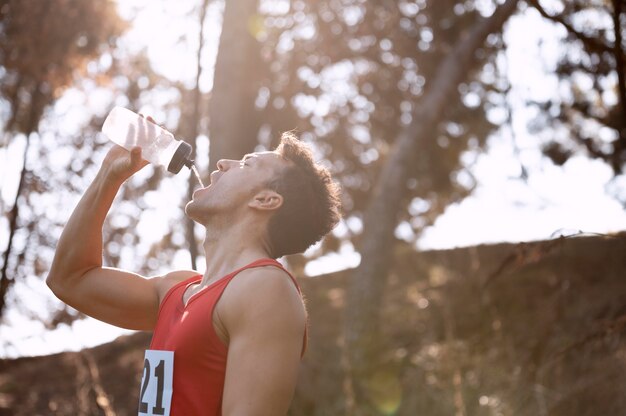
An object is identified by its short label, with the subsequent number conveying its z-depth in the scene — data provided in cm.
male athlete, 256
